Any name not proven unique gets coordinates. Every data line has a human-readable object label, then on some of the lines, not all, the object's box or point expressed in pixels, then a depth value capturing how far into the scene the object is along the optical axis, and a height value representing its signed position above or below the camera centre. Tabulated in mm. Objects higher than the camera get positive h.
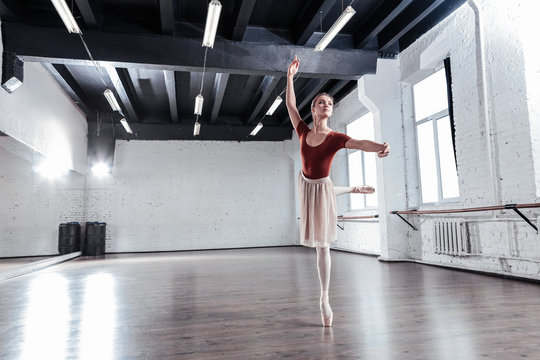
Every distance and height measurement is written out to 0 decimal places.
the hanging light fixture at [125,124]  9109 +2537
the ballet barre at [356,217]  7594 +108
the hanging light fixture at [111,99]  7179 +2574
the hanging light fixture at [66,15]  4266 +2544
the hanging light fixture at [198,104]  7405 +2480
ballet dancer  2400 +211
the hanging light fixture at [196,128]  9617 +2542
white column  6617 +1286
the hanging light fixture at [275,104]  7625 +2547
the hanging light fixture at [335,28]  4582 +2551
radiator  5222 -250
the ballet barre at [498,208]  3936 +138
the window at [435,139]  5941 +1374
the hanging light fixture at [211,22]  4284 +2476
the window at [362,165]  8469 +1361
